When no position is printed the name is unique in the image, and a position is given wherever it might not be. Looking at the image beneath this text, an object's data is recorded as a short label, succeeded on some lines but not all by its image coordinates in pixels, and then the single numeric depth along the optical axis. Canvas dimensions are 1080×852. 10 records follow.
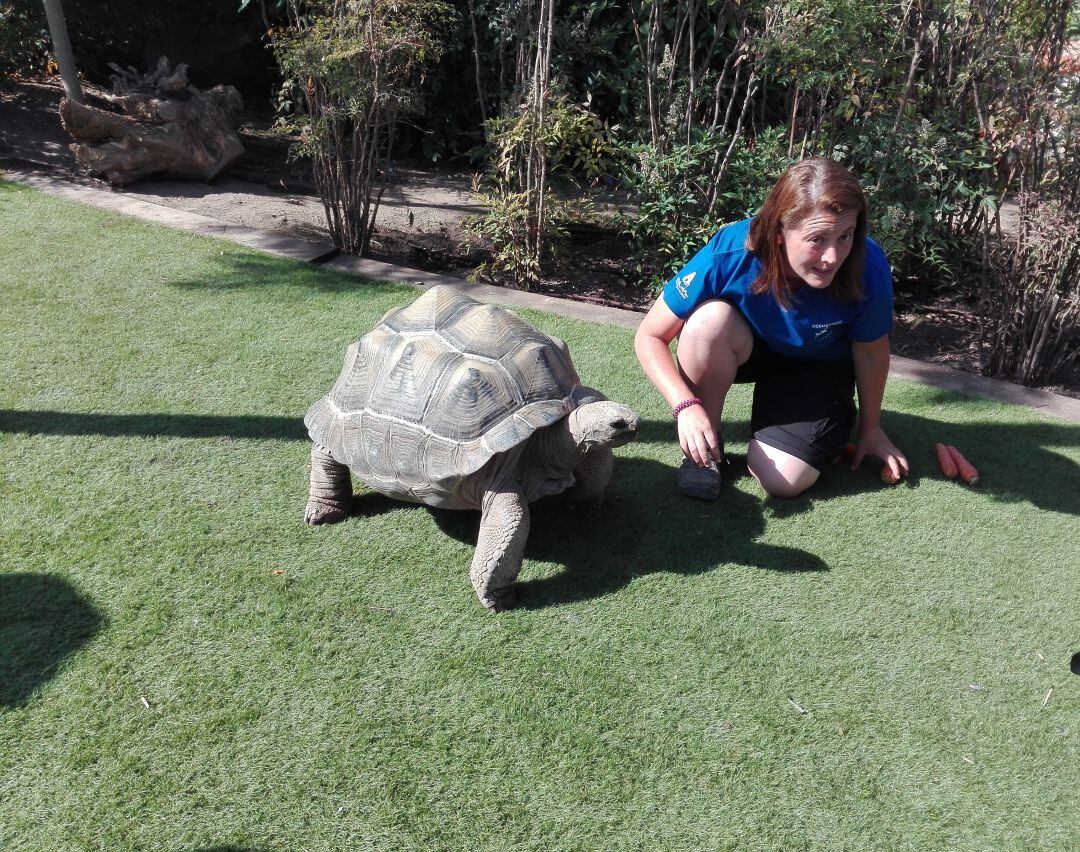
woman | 2.83
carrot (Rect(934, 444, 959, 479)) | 3.42
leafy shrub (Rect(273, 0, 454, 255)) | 4.83
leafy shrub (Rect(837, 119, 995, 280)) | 4.39
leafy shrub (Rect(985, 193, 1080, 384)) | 3.82
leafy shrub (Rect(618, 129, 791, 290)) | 4.96
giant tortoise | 2.63
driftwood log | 6.71
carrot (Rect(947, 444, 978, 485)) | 3.37
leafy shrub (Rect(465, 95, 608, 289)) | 4.88
